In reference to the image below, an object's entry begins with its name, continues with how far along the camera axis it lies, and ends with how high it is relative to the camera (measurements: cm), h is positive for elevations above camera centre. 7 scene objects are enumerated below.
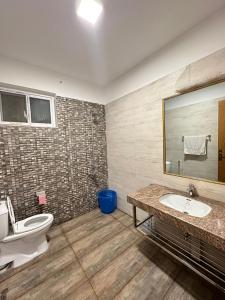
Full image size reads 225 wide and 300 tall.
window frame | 188 +58
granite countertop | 96 -65
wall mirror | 137 +6
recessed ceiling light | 113 +116
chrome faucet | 150 -56
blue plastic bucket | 256 -114
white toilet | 150 -111
